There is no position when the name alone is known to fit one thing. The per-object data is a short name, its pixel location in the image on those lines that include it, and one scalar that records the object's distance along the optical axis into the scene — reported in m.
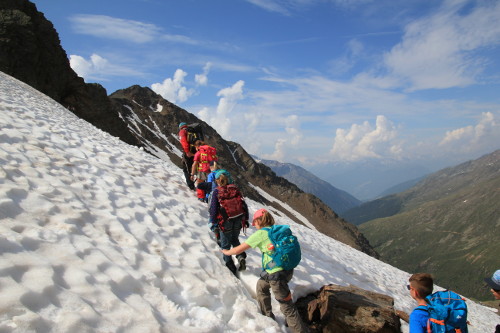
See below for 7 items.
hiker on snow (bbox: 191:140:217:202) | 13.14
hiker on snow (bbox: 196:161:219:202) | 11.76
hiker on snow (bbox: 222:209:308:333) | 6.57
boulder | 7.34
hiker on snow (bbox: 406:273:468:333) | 5.11
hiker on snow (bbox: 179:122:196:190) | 14.33
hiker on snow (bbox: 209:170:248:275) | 8.23
